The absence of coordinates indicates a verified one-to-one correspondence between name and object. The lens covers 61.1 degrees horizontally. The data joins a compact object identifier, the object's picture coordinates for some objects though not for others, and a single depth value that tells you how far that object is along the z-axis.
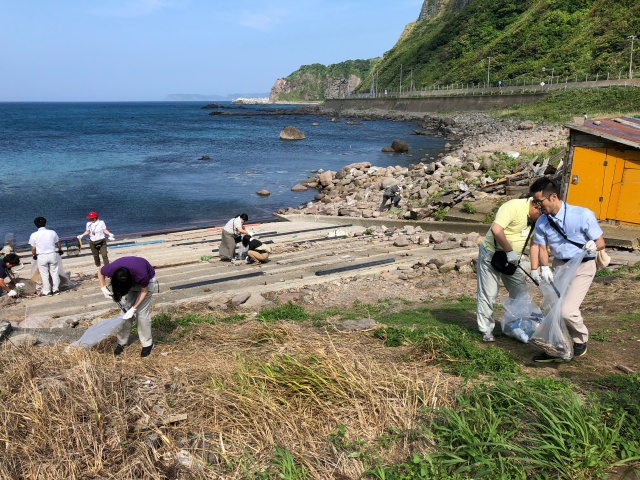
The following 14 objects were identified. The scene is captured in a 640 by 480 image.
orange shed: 11.28
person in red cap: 11.91
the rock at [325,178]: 28.28
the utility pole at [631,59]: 51.31
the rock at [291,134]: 59.88
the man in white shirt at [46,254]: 10.00
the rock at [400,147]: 43.56
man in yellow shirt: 5.84
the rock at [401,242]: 12.66
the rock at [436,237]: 12.45
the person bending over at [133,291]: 5.95
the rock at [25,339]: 6.46
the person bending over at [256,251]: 11.84
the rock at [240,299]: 8.68
